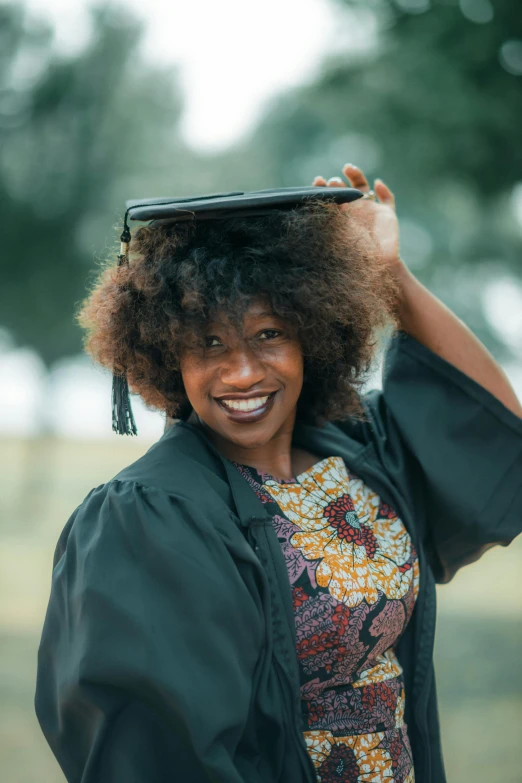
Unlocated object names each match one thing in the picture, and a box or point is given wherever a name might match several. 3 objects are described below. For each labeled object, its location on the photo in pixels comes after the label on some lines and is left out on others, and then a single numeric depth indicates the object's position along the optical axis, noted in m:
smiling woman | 1.73
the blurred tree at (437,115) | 4.55
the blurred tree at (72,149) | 7.48
